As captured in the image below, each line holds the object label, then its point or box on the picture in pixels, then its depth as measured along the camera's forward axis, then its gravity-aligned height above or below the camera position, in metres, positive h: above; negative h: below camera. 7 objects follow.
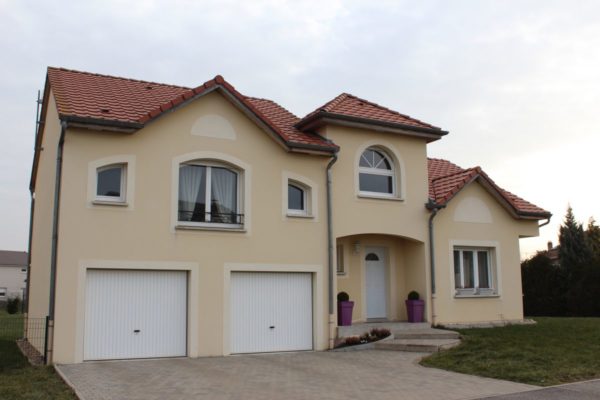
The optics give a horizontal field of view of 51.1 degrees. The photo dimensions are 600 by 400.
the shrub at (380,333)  15.44 -1.24
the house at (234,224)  13.07 +1.44
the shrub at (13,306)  39.66 -1.39
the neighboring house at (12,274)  71.81 +1.17
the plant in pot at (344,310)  16.12 -0.70
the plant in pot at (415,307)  17.41 -0.69
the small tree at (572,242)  42.06 +2.66
